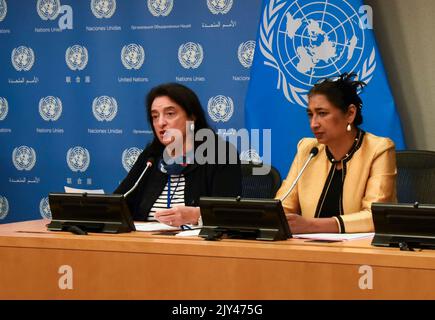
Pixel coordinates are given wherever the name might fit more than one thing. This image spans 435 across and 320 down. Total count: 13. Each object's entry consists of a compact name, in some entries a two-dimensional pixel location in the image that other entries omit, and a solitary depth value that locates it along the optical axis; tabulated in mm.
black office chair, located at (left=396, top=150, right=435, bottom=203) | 6445
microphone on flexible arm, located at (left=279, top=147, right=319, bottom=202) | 5763
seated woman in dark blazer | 6387
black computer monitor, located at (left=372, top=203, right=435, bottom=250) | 4477
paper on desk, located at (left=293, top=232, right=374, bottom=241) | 5043
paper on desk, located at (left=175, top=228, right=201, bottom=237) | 5184
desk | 4207
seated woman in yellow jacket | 5988
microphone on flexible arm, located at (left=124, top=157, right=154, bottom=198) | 5891
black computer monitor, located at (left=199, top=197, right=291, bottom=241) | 4910
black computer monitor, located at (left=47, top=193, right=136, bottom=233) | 5430
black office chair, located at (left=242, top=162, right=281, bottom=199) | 6812
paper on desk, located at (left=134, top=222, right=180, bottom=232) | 5664
